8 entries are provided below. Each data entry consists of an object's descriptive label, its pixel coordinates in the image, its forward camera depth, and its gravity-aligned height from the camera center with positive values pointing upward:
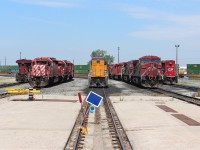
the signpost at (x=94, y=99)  14.83 -1.10
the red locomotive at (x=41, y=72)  43.53 -0.19
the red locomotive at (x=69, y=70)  65.28 +0.08
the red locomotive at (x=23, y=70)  56.97 +0.03
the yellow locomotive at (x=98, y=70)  42.91 +0.06
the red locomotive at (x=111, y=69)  83.55 +0.34
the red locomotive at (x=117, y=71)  70.38 -0.10
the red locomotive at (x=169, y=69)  55.47 +0.25
